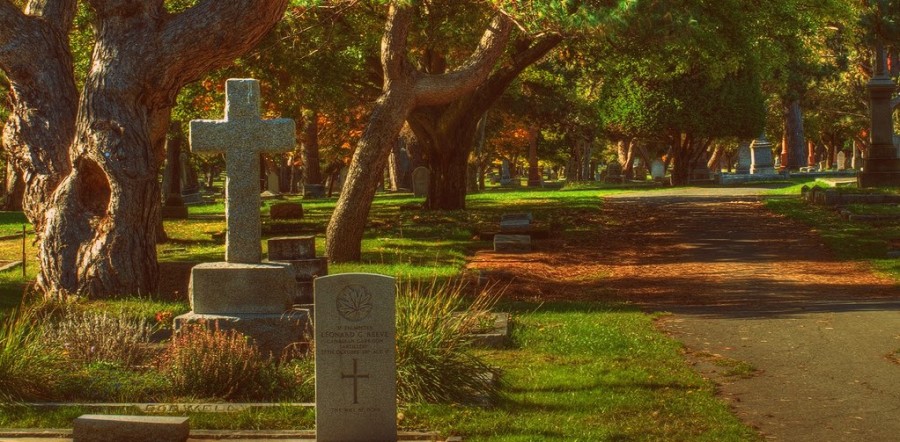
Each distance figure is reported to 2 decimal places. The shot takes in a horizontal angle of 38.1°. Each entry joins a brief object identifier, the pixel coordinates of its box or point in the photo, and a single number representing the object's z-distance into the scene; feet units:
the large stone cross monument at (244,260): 36.50
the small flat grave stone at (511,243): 81.71
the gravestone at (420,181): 166.50
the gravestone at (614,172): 237.86
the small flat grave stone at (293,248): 52.16
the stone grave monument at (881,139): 125.39
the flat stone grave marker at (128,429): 26.45
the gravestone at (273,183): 203.51
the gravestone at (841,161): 261.03
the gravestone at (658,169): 236.43
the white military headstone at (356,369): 27.66
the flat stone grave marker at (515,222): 88.58
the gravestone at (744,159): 223.51
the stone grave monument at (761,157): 204.74
